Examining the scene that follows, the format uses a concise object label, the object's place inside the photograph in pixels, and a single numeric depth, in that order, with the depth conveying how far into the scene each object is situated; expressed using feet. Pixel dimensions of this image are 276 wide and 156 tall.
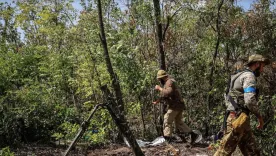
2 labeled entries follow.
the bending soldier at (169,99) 24.30
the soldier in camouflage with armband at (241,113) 15.84
